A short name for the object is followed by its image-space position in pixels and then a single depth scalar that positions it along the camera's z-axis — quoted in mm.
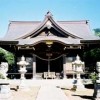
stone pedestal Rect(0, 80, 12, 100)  7118
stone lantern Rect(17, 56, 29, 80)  10432
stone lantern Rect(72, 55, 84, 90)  10424
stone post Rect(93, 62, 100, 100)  7257
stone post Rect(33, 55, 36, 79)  14764
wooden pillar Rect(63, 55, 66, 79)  14748
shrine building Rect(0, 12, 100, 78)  14769
